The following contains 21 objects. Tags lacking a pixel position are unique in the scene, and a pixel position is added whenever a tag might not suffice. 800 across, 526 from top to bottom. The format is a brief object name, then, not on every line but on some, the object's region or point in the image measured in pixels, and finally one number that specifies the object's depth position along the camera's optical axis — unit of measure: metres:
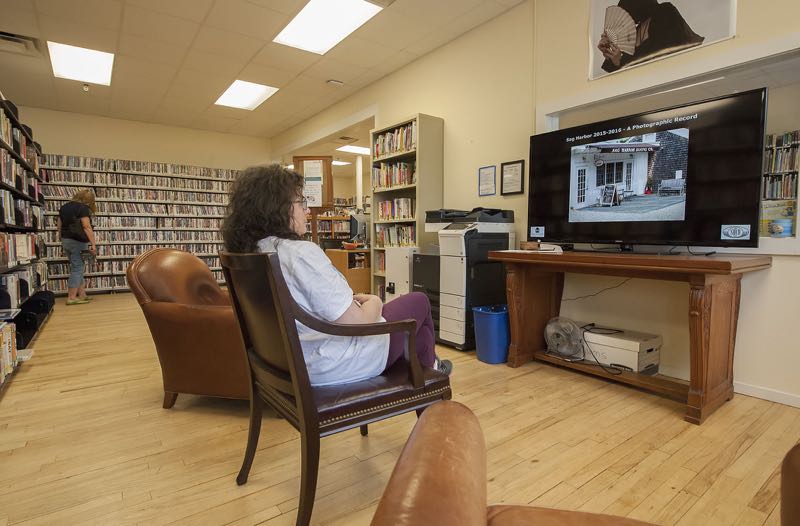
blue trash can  2.99
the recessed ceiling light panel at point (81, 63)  4.47
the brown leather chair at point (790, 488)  0.49
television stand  2.02
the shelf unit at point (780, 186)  2.33
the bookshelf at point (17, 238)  2.80
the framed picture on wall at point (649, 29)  2.39
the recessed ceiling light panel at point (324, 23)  3.59
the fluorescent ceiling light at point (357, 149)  8.21
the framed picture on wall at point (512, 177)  3.46
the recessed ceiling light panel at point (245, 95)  5.54
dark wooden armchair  1.16
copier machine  3.21
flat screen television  2.13
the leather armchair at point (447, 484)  0.45
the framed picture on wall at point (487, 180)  3.72
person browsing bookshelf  5.37
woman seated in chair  1.33
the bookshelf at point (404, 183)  4.07
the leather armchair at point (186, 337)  2.11
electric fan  2.88
